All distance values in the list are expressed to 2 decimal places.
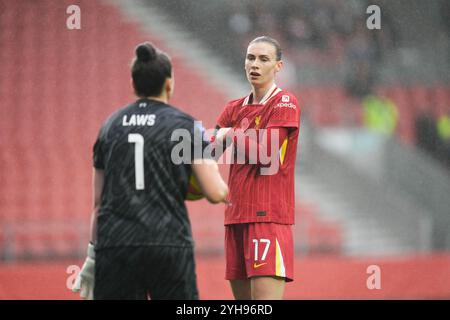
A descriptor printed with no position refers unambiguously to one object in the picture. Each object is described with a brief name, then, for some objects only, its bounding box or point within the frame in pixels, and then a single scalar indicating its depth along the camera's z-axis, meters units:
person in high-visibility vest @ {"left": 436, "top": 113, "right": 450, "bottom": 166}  26.09
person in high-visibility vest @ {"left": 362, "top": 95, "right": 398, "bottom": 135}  27.42
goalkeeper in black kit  8.20
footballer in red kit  10.57
